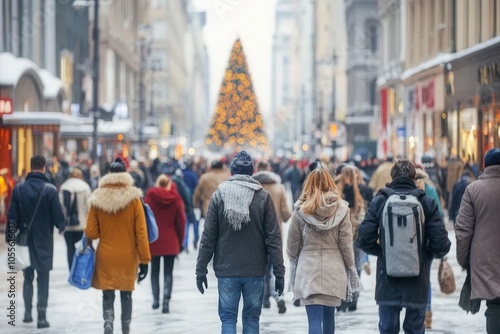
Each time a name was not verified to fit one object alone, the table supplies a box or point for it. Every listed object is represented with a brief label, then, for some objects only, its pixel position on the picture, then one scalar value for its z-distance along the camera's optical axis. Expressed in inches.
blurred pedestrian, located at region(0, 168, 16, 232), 1101.4
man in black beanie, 395.9
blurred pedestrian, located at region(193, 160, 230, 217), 819.4
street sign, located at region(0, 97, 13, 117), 1175.0
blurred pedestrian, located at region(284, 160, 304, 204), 1644.9
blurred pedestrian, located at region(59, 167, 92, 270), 645.3
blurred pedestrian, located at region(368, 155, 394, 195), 863.7
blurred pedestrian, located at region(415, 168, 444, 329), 519.1
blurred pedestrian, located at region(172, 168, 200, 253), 862.5
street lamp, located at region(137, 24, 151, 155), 2947.8
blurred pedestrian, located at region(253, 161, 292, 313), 601.3
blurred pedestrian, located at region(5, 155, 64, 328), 528.7
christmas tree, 4938.5
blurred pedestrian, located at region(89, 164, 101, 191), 973.9
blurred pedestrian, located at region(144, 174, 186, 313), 593.6
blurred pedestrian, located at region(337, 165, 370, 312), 579.2
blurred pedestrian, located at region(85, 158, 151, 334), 472.7
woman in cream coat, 401.1
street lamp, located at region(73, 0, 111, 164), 1412.4
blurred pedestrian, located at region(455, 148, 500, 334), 388.8
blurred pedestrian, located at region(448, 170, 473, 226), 781.9
